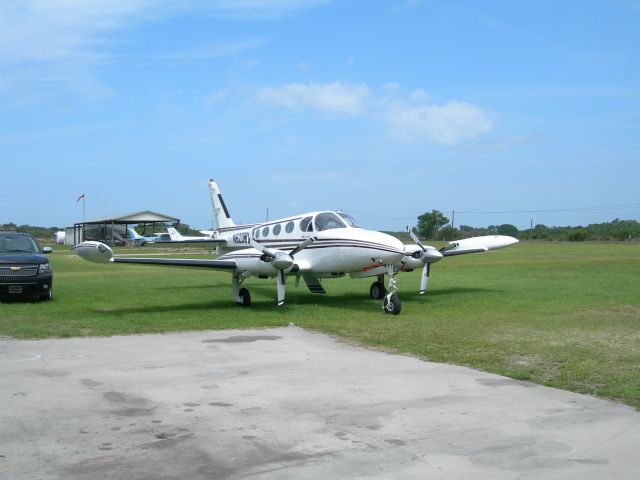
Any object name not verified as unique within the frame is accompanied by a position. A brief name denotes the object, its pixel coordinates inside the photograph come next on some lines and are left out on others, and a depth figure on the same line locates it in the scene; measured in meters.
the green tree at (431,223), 88.62
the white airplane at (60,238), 100.55
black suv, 17.92
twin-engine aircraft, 16.70
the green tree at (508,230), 101.50
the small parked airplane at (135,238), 84.19
